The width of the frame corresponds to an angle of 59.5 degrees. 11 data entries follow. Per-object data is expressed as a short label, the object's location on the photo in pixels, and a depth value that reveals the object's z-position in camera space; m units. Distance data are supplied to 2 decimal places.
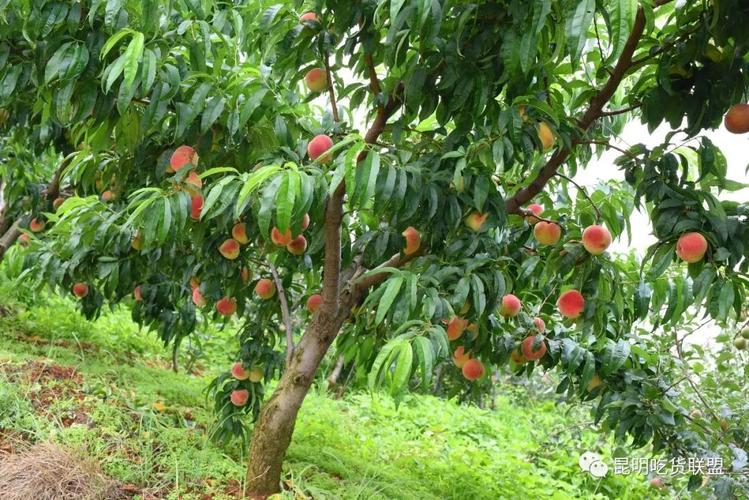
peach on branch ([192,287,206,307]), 2.98
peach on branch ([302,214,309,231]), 2.07
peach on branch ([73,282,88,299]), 3.79
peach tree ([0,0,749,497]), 1.67
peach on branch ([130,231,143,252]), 2.72
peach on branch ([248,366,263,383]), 3.00
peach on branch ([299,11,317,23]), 1.99
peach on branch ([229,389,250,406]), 2.97
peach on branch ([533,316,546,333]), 2.54
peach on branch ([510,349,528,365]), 2.45
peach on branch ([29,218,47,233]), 4.20
